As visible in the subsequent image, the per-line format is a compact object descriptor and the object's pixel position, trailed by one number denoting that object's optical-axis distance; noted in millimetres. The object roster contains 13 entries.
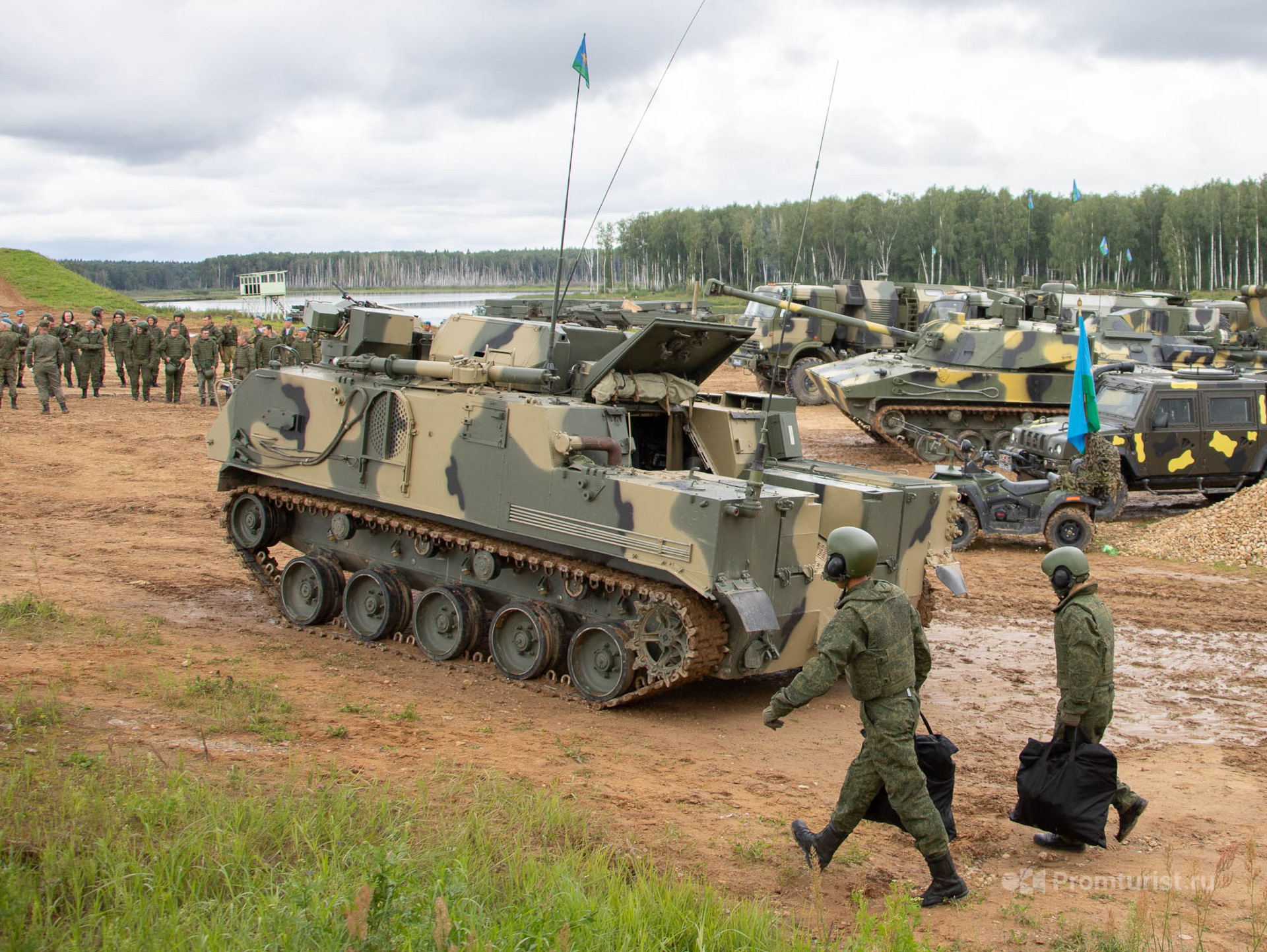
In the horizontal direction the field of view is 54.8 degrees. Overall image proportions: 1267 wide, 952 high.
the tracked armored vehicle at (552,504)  8164
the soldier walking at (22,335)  23709
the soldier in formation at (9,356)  22859
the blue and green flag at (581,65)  9039
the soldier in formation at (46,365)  22141
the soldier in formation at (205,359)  24766
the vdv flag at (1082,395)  13828
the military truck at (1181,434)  15984
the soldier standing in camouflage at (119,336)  26094
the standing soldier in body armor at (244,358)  24781
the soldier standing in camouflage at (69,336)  25750
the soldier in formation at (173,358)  25078
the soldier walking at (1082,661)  5949
